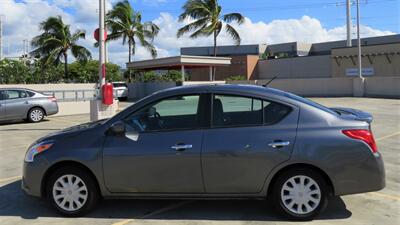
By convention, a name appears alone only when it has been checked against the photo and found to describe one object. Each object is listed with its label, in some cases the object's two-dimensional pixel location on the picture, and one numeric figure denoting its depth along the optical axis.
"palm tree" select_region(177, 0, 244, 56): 41.12
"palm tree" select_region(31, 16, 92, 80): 37.00
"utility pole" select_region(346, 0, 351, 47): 48.53
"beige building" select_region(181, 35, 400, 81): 44.13
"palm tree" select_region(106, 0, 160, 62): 41.19
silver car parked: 17.36
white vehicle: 35.91
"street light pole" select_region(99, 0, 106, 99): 14.33
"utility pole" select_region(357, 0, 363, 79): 34.75
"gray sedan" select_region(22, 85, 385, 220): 5.30
